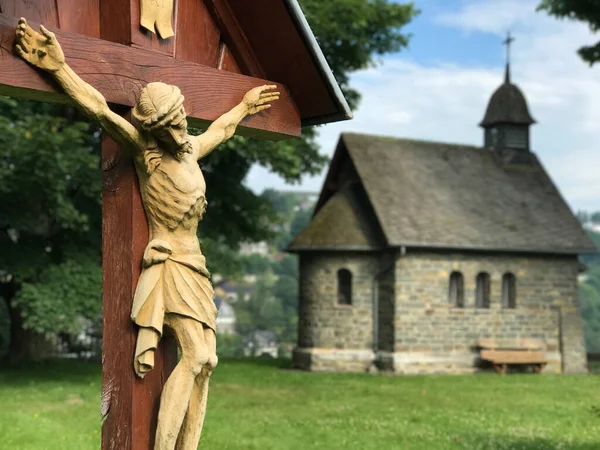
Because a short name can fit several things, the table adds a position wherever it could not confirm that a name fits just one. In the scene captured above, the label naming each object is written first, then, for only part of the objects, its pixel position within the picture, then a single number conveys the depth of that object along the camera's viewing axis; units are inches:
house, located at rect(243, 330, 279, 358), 2109.5
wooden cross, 138.4
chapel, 869.8
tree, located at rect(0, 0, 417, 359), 644.1
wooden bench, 873.5
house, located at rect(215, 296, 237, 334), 3310.8
